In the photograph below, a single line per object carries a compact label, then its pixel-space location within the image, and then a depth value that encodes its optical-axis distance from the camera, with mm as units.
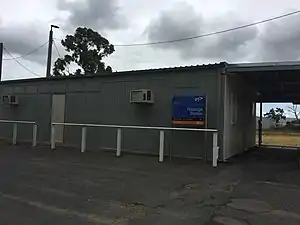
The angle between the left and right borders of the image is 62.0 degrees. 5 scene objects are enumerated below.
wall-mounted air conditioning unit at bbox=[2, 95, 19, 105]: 9771
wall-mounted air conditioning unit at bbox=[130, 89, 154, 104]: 7234
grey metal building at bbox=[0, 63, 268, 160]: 6812
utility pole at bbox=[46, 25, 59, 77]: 15615
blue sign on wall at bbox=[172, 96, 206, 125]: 6620
